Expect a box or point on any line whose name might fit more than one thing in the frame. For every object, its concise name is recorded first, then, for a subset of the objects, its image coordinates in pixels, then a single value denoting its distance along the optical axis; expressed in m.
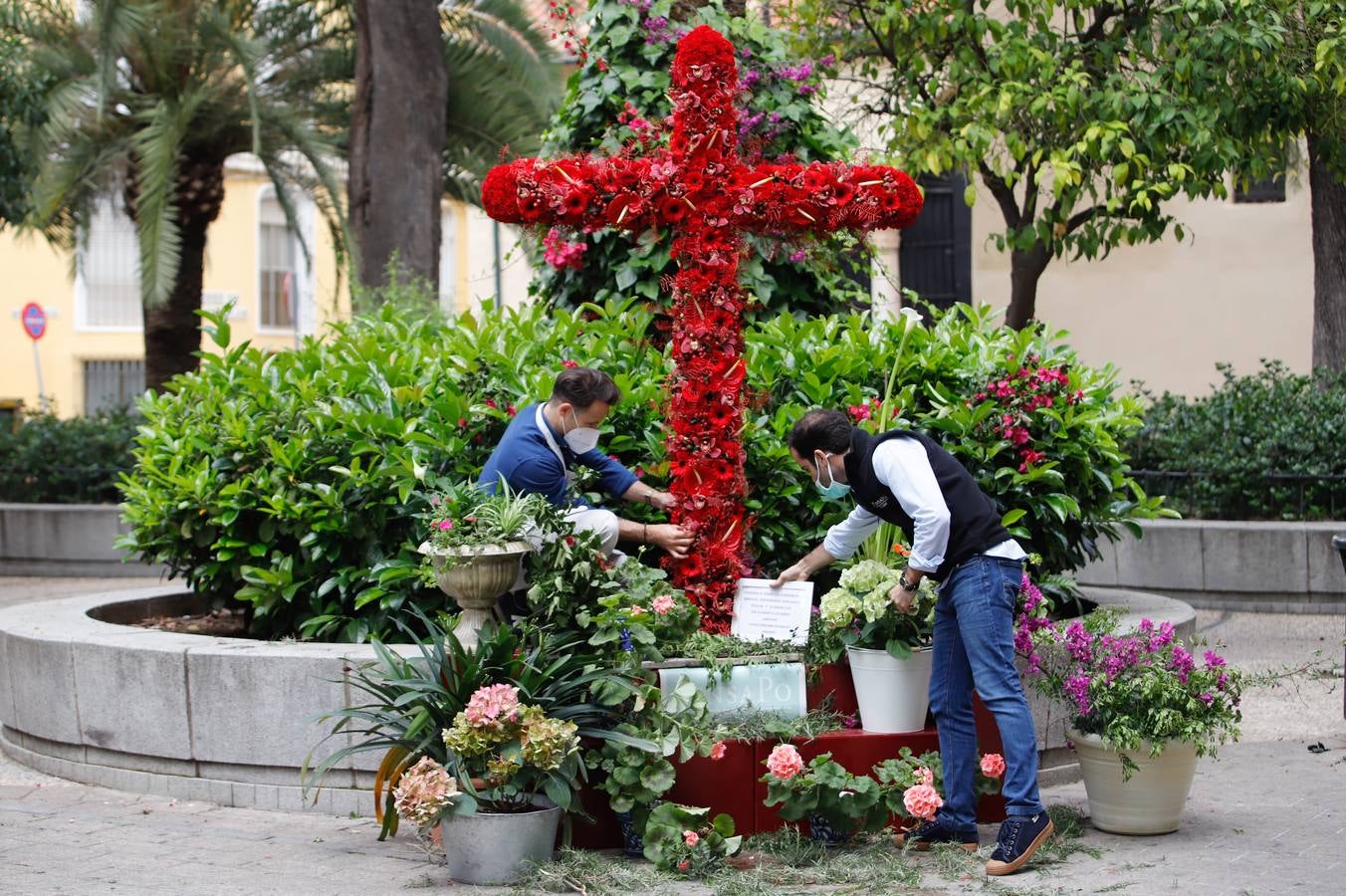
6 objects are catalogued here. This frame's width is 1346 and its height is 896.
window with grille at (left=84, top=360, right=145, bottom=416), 36.22
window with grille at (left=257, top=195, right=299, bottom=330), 37.06
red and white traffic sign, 25.03
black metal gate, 20.14
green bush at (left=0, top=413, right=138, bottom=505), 15.77
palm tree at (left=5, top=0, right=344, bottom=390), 16.06
